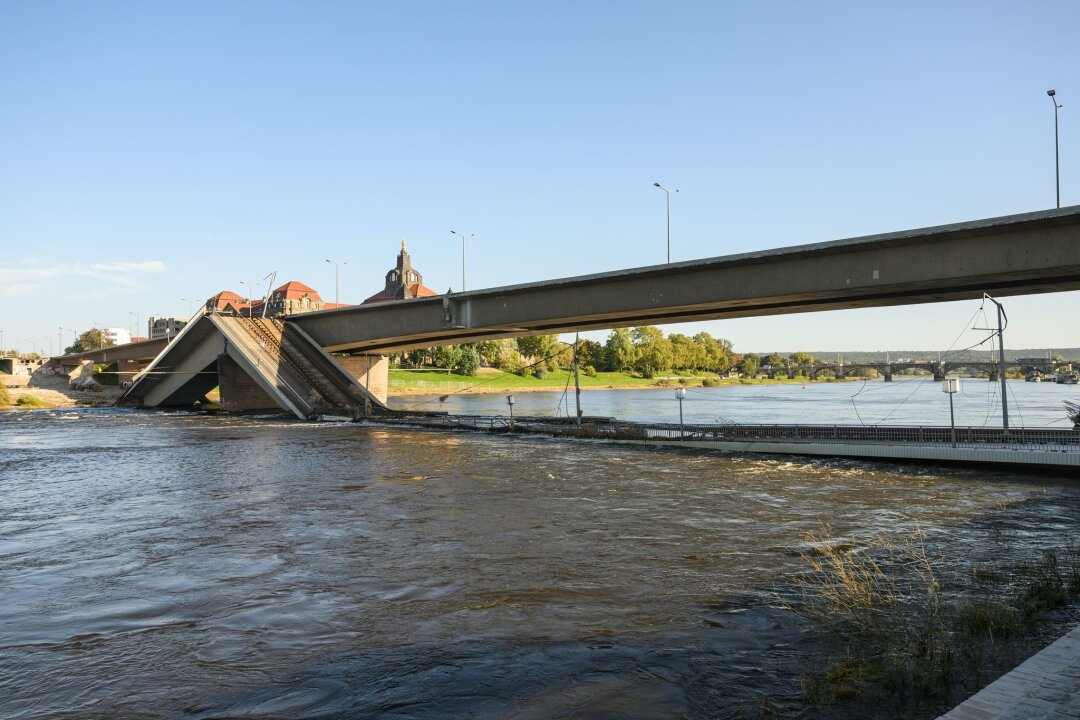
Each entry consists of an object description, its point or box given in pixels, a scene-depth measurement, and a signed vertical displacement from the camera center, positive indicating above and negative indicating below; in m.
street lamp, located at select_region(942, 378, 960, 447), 26.12 -0.74
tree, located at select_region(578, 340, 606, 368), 178.62 +4.20
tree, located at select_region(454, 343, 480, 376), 142.25 +2.33
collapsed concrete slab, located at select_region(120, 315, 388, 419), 56.28 +0.37
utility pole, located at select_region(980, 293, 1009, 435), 27.70 +0.58
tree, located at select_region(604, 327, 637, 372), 181.25 +4.26
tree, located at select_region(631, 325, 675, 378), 183.38 +3.63
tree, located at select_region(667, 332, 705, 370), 196.59 +3.11
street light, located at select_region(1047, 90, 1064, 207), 29.33 +7.91
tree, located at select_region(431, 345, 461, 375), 137.25 +3.24
